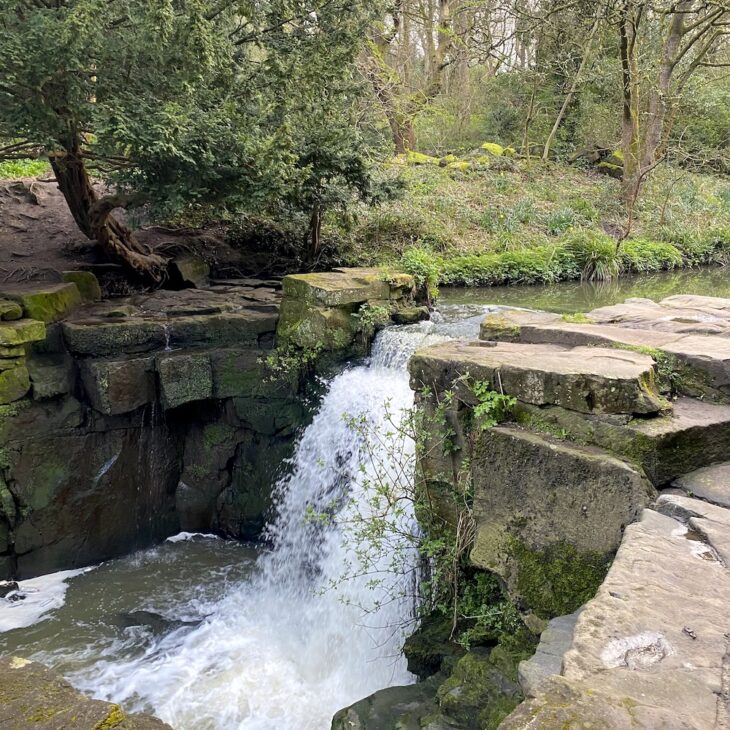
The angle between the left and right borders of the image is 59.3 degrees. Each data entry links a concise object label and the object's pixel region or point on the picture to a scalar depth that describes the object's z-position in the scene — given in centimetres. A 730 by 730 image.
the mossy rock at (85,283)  737
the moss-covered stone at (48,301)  638
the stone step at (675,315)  426
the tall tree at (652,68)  1336
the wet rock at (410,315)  716
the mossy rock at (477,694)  293
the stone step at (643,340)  336
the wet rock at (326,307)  653
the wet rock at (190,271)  845
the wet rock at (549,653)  203
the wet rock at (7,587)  611
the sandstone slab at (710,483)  262
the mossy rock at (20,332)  593
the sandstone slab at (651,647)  142
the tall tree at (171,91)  529
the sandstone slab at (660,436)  283
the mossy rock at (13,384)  602
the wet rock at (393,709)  333
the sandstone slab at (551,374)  302
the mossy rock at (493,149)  1989
